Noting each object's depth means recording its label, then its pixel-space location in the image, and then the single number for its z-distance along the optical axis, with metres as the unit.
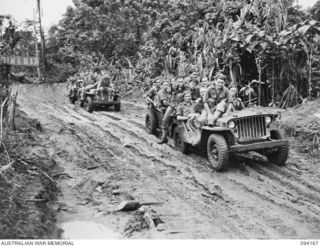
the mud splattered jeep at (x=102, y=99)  14.05
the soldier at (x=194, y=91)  9.62
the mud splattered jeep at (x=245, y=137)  7.05
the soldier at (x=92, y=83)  14.88
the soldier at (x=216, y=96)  7.95
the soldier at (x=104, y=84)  14.37
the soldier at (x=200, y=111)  7.68
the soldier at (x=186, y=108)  8.51
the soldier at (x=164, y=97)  9.57
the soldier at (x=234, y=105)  7.67
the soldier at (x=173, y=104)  9.06
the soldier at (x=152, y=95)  10.14
